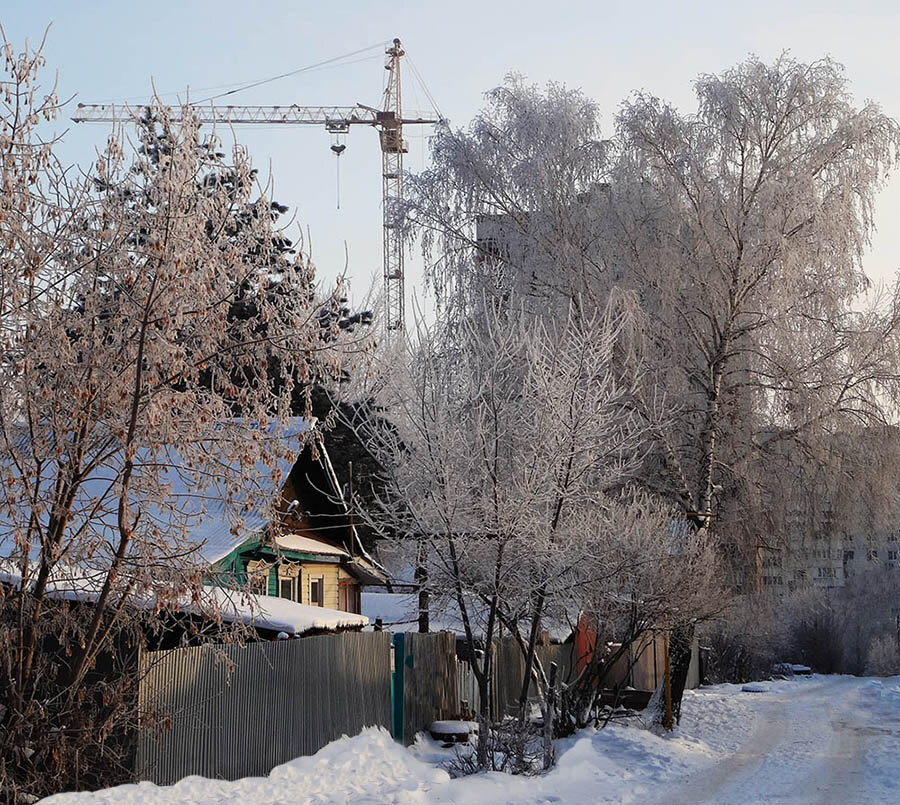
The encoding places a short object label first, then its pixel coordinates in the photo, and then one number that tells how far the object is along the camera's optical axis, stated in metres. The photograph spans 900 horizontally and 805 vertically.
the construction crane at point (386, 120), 86.81
